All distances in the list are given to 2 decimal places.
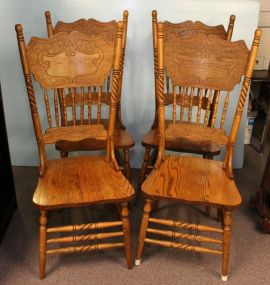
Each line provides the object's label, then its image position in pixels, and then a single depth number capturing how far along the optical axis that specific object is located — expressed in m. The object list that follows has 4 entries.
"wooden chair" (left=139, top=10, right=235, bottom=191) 1.78
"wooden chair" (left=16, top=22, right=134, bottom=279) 1.40
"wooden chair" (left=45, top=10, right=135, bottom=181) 1.79
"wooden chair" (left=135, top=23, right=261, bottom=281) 1.43
